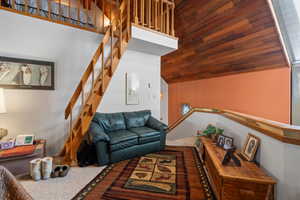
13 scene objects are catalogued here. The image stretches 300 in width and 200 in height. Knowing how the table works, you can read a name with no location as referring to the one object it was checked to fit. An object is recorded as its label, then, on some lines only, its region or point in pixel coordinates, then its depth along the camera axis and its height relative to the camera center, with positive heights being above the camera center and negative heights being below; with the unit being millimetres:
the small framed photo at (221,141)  2173 -692
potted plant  2467 -649
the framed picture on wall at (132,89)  3683 +237
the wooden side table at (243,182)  1241 -794
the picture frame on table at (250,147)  1546 -579
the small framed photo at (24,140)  2168 -691
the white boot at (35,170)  1896 -1006
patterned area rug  1684 -1189
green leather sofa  2352 -718
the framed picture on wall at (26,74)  2389 +437
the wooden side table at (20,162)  1903 -925
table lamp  1983 -83
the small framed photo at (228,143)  2063 -684
